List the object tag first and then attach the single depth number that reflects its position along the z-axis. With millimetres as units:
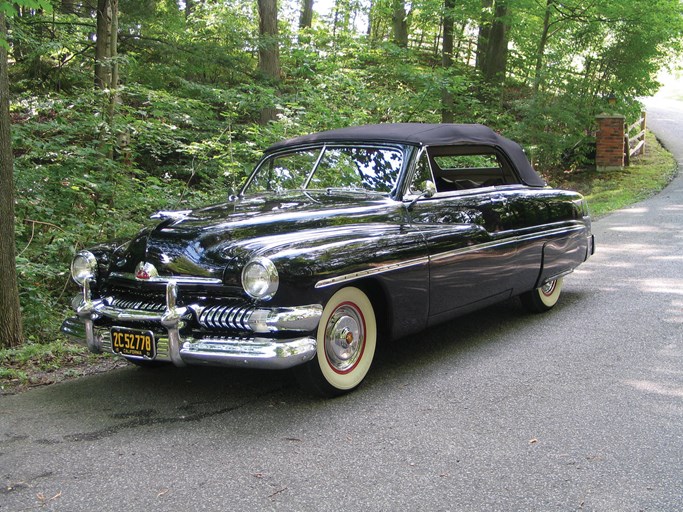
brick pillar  16516
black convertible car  3713
